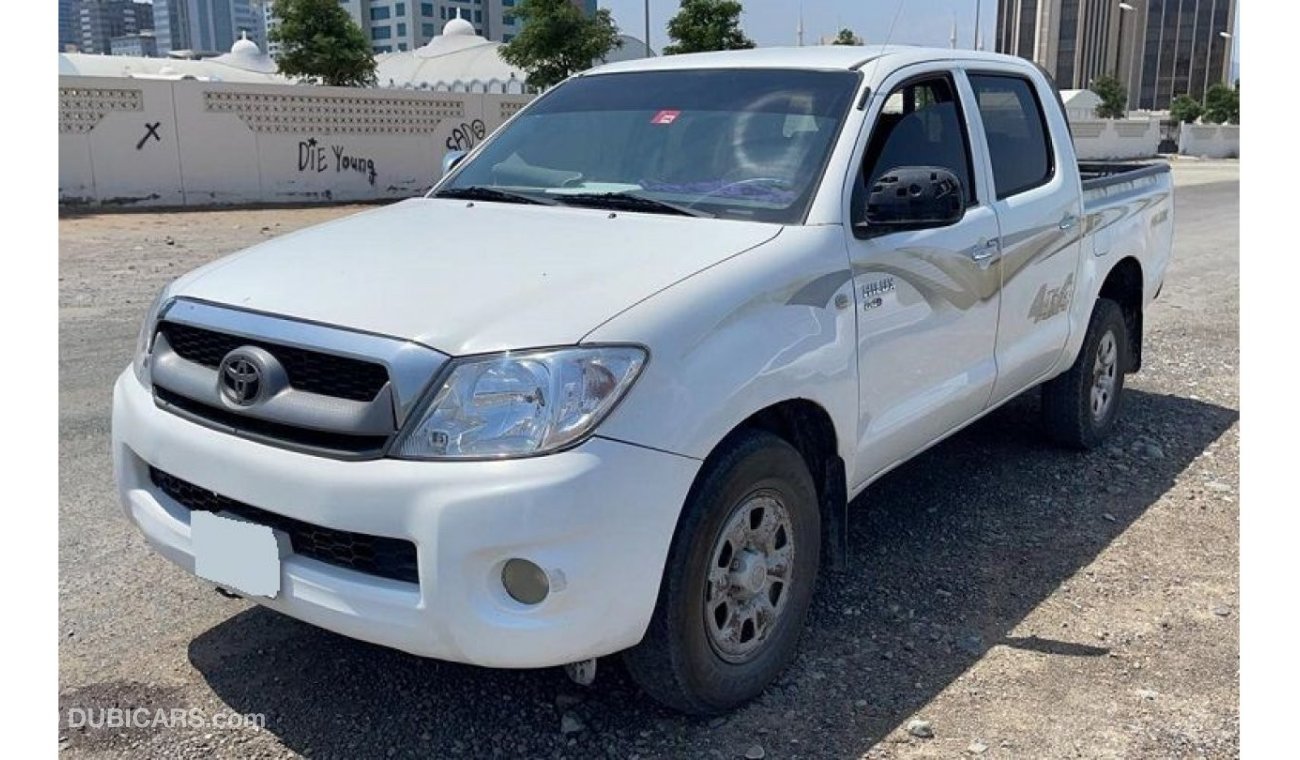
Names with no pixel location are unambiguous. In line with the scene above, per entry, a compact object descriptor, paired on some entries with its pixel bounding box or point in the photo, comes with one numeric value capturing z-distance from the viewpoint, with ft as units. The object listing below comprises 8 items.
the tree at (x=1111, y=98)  236.22
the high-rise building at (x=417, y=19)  421.18
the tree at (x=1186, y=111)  241.35
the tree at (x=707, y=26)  126.41
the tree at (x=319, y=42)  119.55
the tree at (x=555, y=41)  116.78
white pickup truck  8.48
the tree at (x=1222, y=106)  230.07
